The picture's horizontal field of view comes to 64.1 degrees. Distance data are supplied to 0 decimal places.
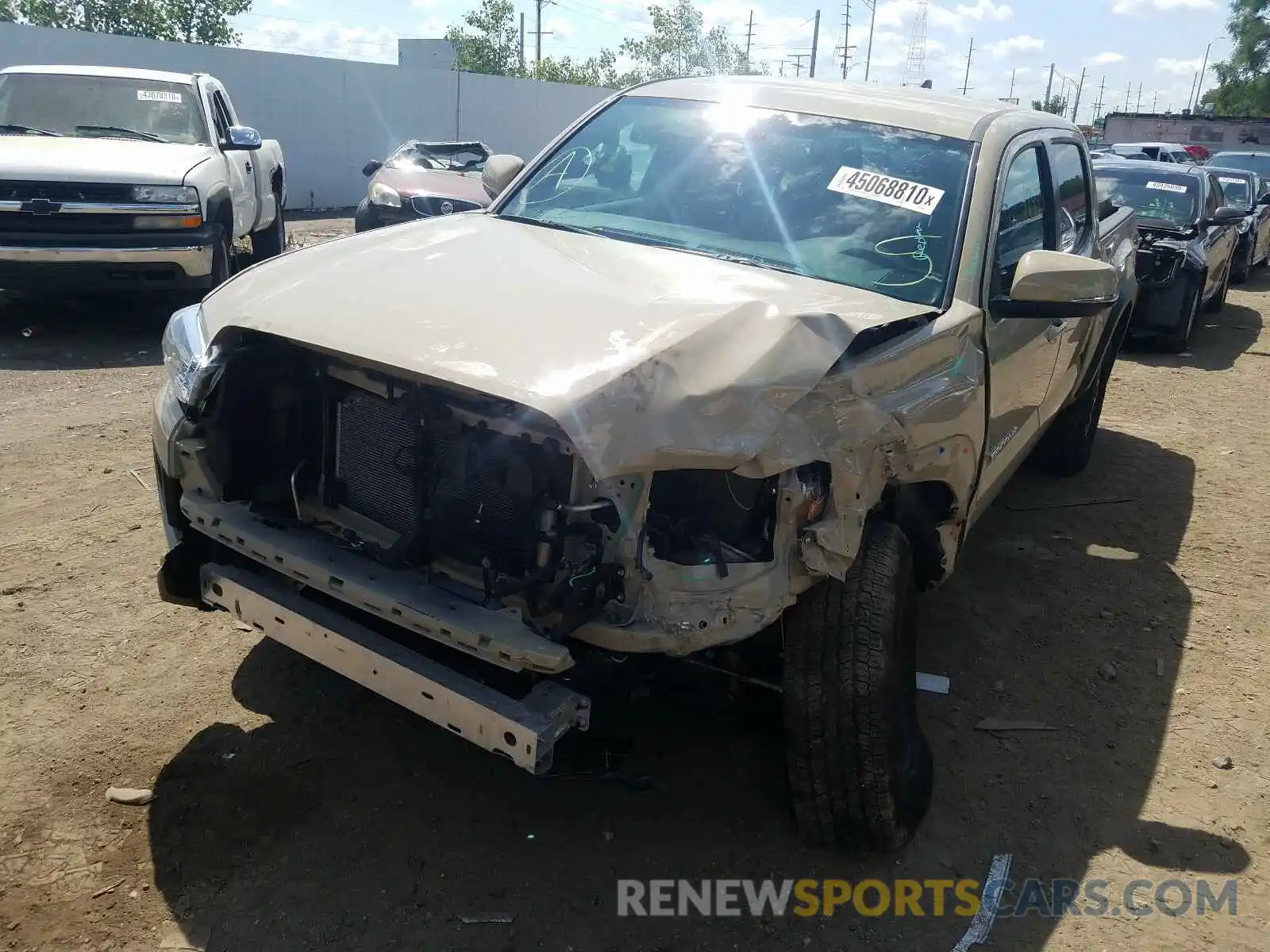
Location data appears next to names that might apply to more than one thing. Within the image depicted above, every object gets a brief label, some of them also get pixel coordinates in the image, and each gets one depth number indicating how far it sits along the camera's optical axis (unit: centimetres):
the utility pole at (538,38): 5947
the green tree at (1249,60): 5216
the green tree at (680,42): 5628
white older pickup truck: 703
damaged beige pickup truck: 226
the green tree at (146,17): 3669
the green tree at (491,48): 5712
